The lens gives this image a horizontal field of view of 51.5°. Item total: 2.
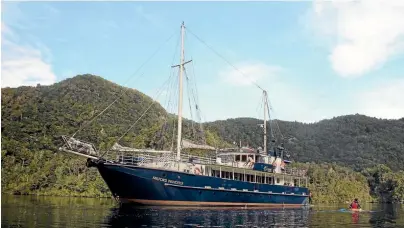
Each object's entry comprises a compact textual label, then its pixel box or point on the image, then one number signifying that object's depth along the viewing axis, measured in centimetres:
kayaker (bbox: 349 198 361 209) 4434
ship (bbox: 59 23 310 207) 3462
